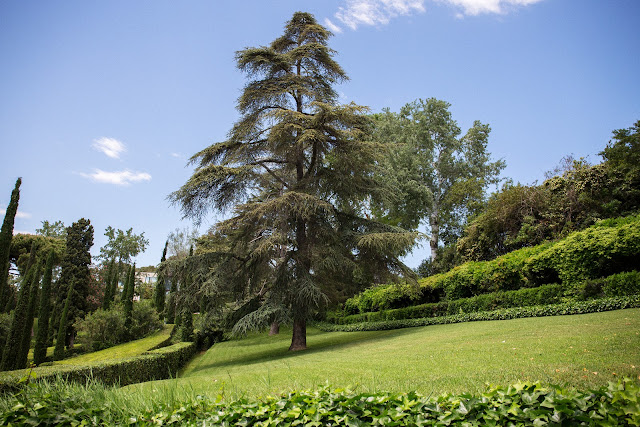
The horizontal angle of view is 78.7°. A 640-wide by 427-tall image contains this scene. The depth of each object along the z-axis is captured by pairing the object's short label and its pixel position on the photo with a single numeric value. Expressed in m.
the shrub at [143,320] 25.72
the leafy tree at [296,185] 14.41
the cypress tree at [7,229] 16.58
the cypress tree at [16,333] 15.95
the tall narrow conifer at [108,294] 27.78
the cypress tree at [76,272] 24.95
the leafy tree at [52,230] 45.27
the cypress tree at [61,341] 20.77
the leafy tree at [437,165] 28.41
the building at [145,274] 62.73
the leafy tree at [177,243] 41.83
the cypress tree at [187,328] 21.40
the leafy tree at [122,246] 49.66
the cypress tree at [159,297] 31.19
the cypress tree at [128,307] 24.74
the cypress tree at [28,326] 16.14
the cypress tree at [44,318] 18.48
